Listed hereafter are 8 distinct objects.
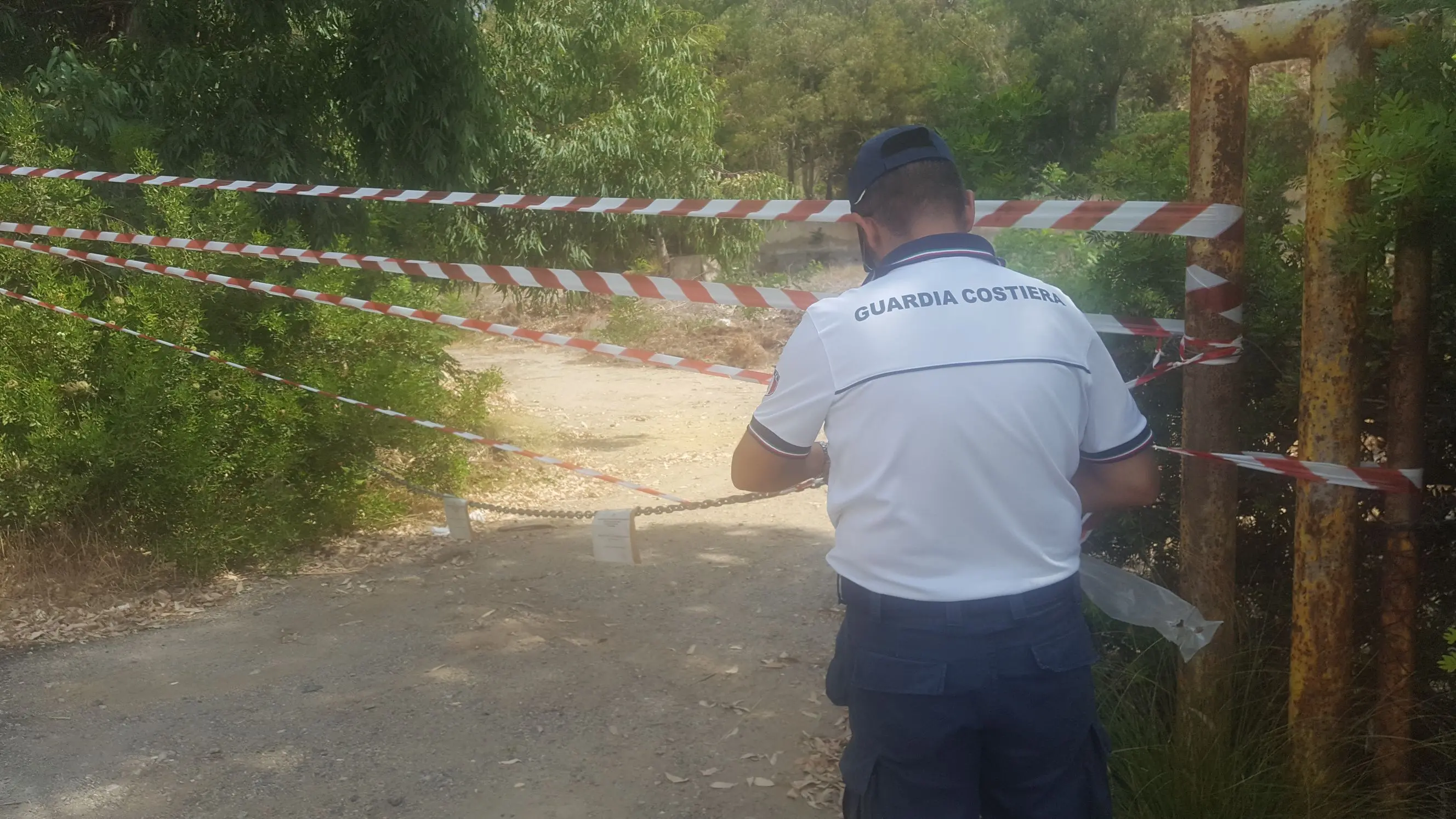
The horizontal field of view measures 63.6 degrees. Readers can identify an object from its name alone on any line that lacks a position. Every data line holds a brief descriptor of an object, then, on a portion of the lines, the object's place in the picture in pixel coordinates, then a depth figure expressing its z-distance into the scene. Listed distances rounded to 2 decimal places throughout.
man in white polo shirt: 2.13
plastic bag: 3.19
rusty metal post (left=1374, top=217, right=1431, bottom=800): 2.83
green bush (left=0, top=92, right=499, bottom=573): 6.17
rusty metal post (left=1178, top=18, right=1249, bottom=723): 3.08
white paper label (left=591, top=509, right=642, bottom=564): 4.75
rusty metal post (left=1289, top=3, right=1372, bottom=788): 2.86
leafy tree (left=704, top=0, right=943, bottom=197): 28.11
